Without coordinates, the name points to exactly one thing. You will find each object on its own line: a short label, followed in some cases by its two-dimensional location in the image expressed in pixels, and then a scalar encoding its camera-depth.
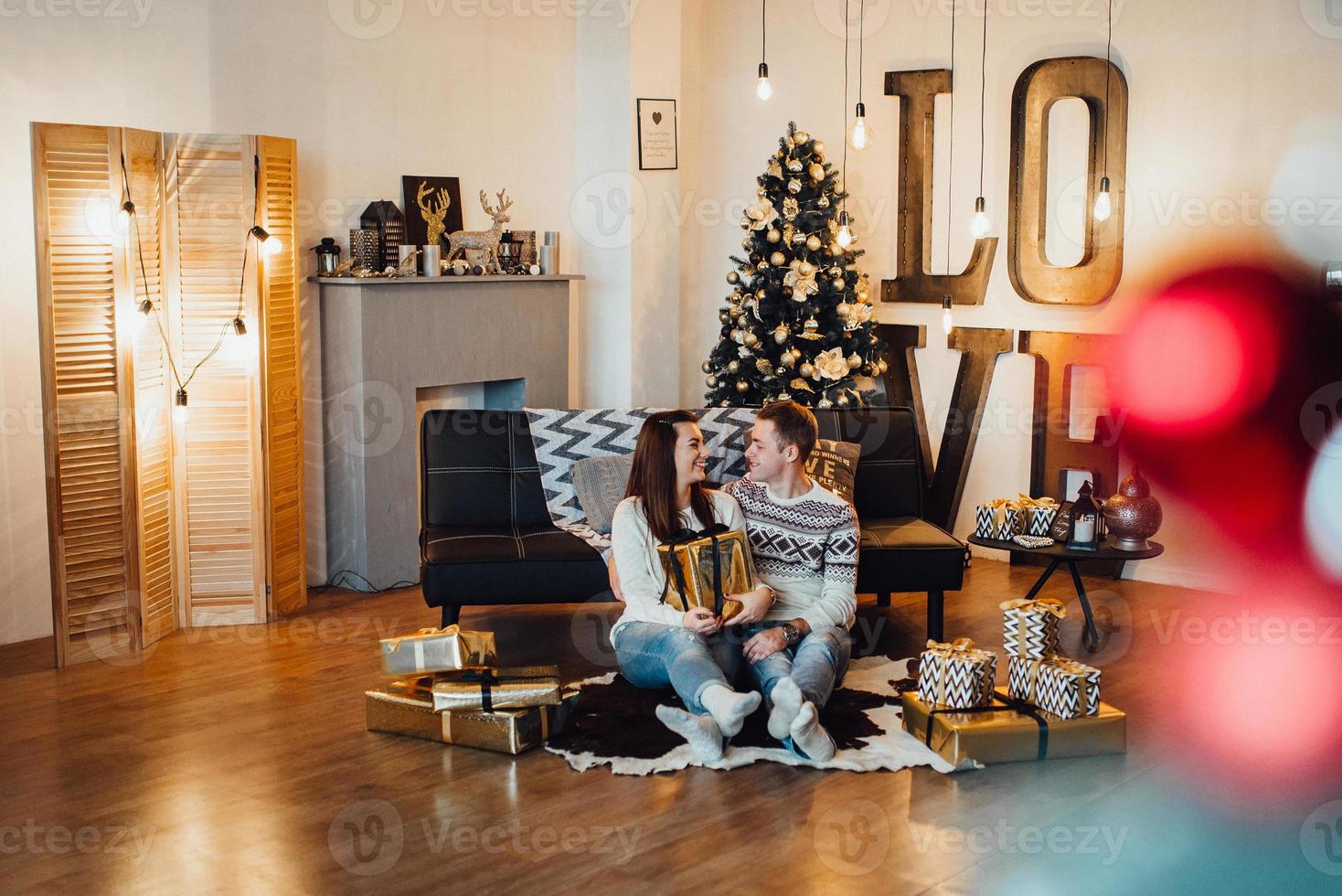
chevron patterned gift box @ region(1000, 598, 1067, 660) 4.03
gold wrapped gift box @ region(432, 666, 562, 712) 3.72
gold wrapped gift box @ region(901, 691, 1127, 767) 3.59
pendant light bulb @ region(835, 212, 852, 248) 6.00
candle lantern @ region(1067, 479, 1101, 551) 4.71
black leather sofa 4.41
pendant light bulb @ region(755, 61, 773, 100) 5.69
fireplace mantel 5.52
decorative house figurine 5.66
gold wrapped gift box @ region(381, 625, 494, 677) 3.88
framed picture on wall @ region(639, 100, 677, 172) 6.40
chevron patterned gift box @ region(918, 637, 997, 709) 3.68
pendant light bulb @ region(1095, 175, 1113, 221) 5.20
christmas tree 6.02
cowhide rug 3.61
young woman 3.87
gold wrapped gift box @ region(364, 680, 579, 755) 3.67
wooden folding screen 4.47
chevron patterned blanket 4.85
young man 4.01
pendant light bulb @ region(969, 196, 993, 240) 5.51
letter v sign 6.20
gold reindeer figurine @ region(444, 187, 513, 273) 5.91
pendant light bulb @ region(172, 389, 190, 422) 4.91
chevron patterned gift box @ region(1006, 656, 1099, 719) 3.69
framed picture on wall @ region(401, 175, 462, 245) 5.85
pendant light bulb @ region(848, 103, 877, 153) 5.69
